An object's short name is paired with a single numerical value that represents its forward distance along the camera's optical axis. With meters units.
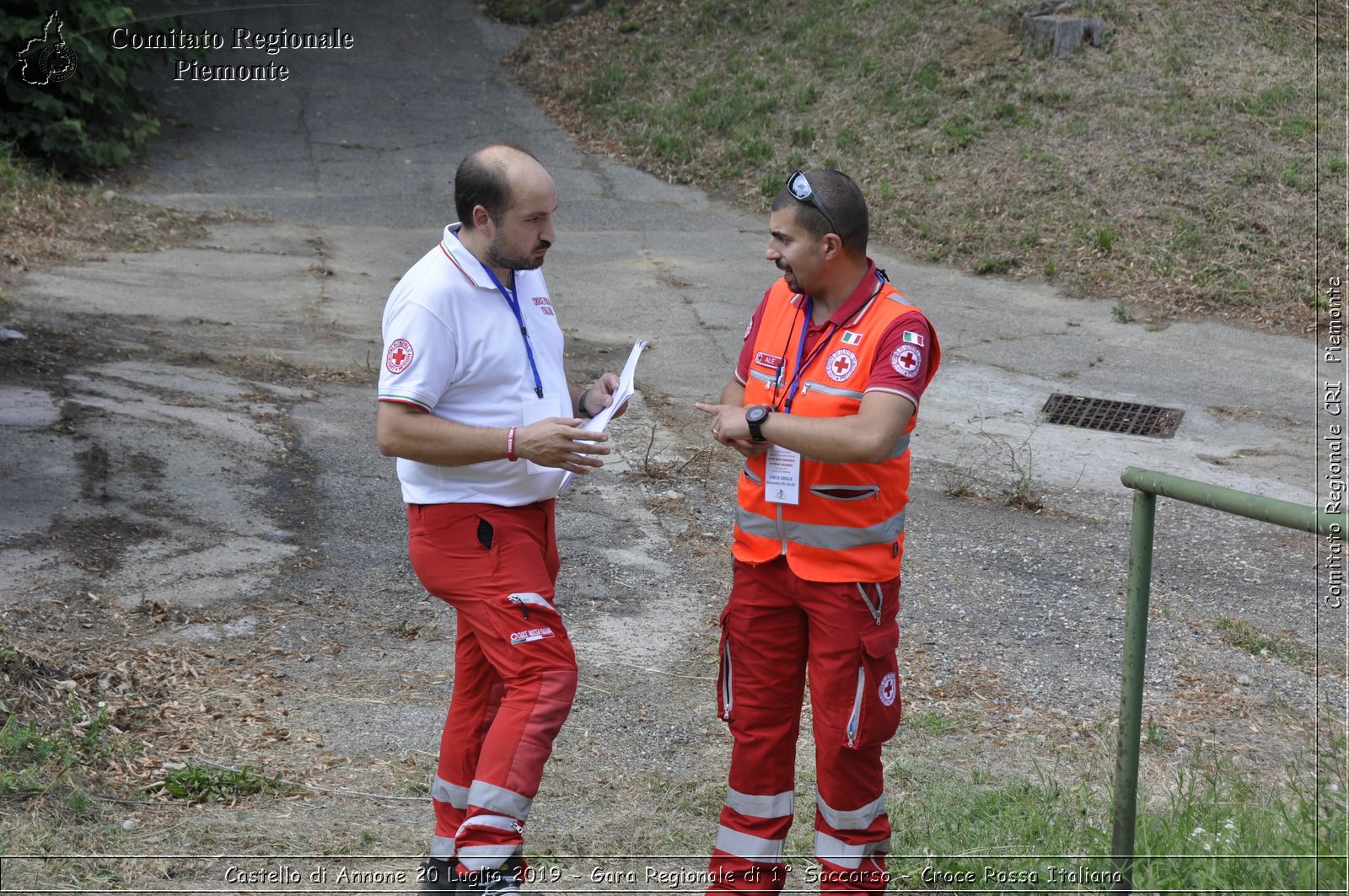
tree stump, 15.87
